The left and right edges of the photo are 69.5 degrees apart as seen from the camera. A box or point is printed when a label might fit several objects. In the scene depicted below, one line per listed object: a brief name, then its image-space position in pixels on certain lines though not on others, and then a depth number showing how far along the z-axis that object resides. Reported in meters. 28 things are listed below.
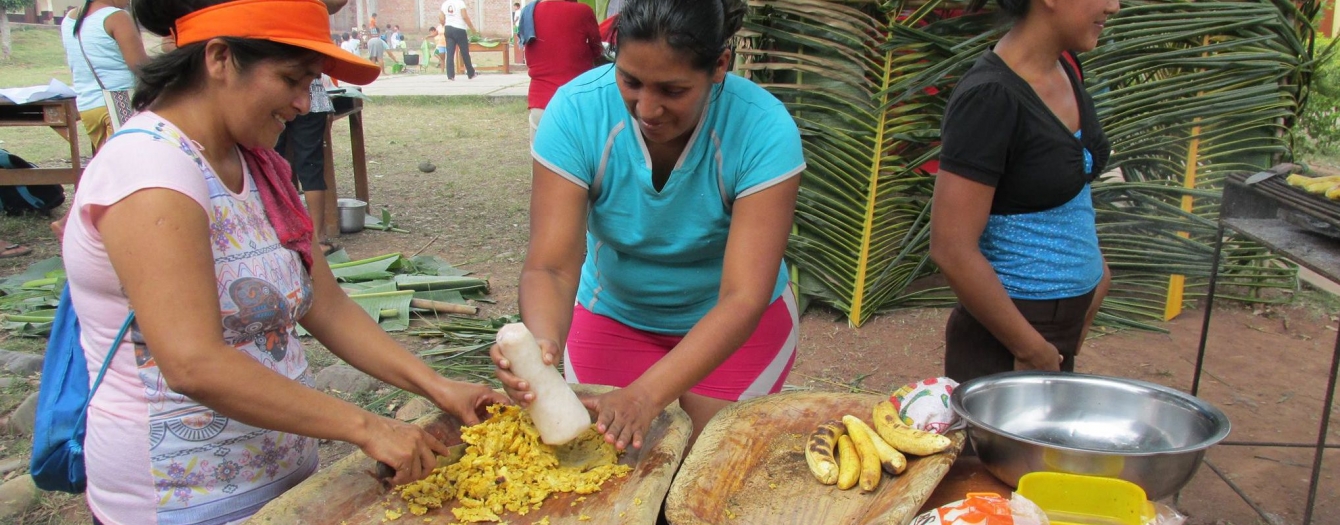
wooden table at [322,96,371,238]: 7.33
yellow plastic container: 1.69
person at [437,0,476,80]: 20.83
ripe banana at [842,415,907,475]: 1.91
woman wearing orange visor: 1.51
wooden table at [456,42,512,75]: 23.00
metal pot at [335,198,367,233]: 7.43
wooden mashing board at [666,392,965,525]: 1.78
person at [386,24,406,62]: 28.56
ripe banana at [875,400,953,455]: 1.93
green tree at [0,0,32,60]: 22.38
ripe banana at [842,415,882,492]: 1.88
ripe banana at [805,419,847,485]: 1.91
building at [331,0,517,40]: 33.66
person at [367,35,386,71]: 25.41
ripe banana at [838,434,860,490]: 1.91
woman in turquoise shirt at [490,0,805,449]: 2.01
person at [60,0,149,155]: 5.54
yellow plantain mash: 1.81
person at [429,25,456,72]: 26.36
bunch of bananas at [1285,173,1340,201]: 2.55
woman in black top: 2.23
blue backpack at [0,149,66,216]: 7.71
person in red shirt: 7.13
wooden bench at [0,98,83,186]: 6.90
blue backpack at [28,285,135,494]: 1.75
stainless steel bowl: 1.77
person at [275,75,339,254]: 6.51
